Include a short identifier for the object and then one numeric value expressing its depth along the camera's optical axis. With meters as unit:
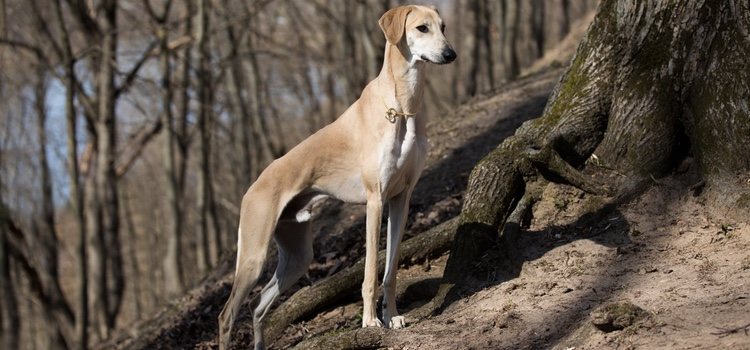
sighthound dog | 6.13
